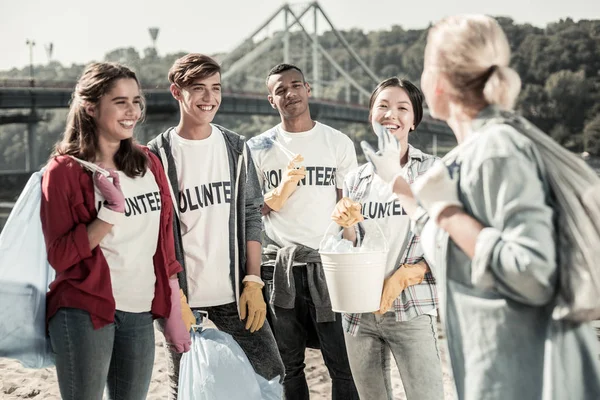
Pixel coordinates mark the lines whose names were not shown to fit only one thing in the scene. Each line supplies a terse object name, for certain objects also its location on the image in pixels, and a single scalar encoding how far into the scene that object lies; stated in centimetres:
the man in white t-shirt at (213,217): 281
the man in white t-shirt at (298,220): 314
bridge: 3131
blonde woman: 137
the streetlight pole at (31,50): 3647
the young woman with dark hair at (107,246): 229
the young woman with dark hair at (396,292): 250
